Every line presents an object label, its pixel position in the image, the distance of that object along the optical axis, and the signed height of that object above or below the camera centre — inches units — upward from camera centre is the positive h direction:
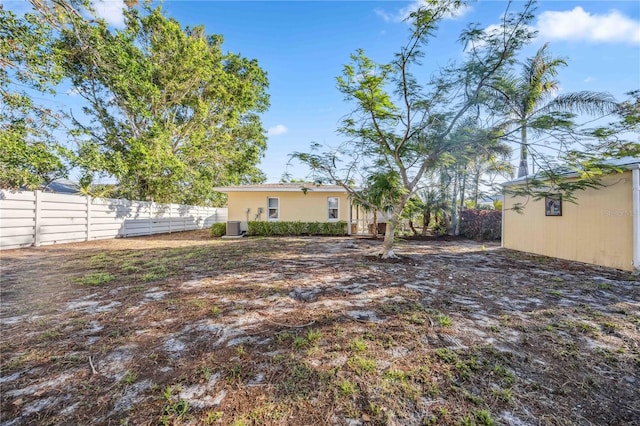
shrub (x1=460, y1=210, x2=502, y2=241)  476.7 -7.9
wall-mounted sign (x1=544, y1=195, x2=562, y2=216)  296.2 +15.3
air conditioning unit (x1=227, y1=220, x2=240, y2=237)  512.1 -22.8
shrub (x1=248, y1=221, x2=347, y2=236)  516.4 -21.4
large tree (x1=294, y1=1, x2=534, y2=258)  199.5 +98.1
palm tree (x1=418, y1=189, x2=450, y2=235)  484.7 +26.9
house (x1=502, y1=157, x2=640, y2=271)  228.5 -2.7
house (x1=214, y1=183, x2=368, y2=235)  545.3 +23.2
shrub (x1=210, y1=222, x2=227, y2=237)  521.0 -26.5
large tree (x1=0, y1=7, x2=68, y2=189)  264.5 +129.6
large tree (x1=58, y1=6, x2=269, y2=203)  422.6 +219.6
